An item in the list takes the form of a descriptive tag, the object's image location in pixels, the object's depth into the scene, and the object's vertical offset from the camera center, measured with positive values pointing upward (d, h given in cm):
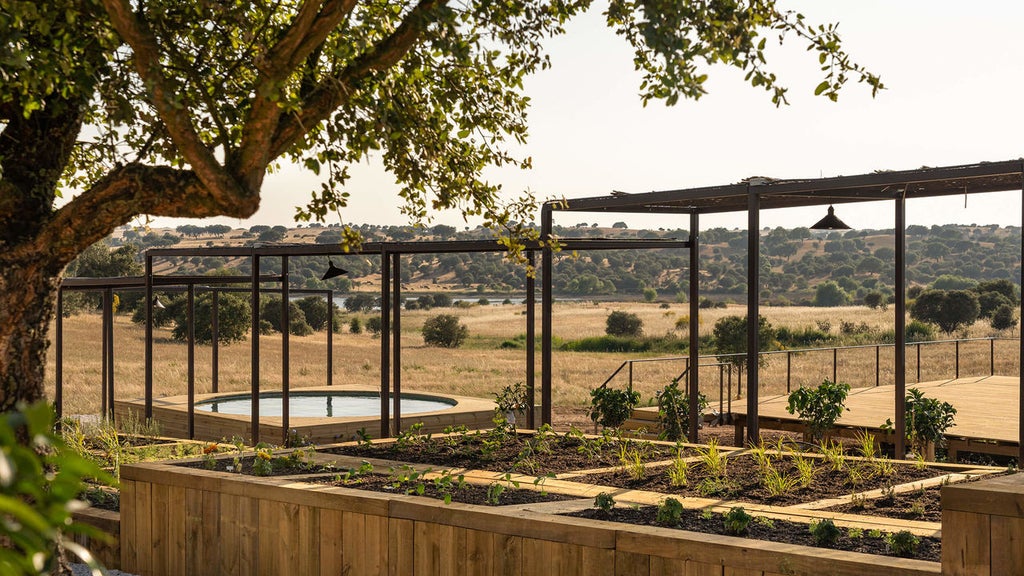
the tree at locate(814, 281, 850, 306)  4544 -56
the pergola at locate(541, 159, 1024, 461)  683 +71
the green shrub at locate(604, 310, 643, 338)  3522 -152
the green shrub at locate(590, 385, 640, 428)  919 -113
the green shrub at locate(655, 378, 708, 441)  902 -120
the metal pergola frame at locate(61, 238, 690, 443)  831 -1
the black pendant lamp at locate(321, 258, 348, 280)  1055 +10
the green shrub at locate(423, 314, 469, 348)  3375 -174
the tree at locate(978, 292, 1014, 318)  3334 -66
